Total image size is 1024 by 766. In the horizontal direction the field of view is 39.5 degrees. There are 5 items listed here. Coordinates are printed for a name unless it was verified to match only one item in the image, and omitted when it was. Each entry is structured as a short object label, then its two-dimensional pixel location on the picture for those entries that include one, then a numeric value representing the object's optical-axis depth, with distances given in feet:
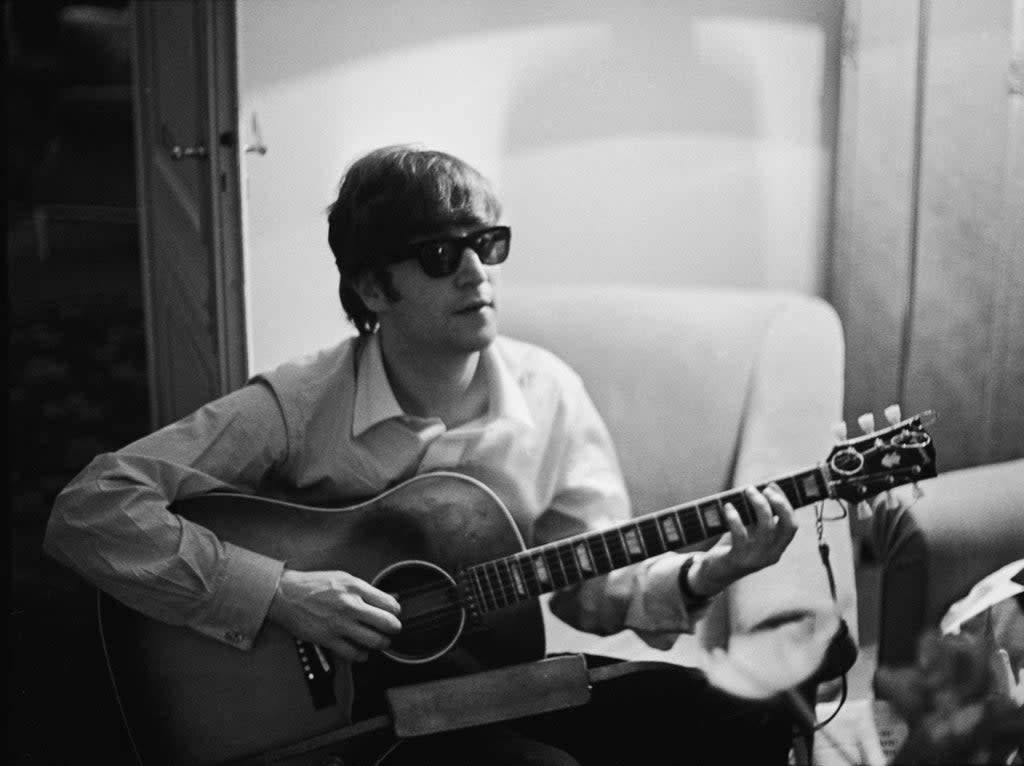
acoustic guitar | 6.20
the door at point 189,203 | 7.62
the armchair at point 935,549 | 6.59
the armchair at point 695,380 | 7.18
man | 6.15
